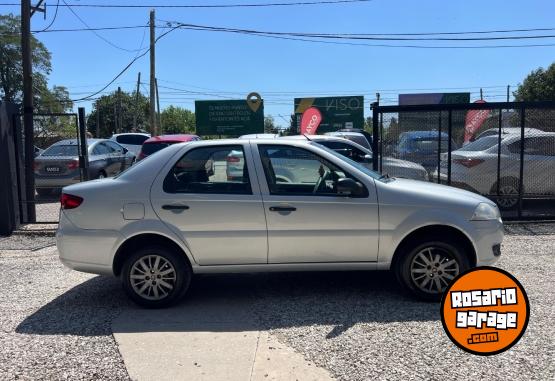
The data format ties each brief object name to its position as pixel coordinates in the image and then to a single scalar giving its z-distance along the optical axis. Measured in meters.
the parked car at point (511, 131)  9.34
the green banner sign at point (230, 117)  33.31
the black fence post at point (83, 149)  9.45
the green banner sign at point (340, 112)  40.22
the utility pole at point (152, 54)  26.45
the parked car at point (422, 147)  9.55
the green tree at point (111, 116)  76.64
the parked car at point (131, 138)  23.75
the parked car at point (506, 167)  9.42
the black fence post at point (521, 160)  9.16
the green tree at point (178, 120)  85.10
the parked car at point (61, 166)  13.22
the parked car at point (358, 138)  15.20
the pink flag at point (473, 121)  9.43
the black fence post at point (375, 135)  9.50
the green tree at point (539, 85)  39.78
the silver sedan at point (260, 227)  5.09
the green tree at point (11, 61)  56.62
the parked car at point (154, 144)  12.79
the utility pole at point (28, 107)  9.84
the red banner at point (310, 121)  22.78
